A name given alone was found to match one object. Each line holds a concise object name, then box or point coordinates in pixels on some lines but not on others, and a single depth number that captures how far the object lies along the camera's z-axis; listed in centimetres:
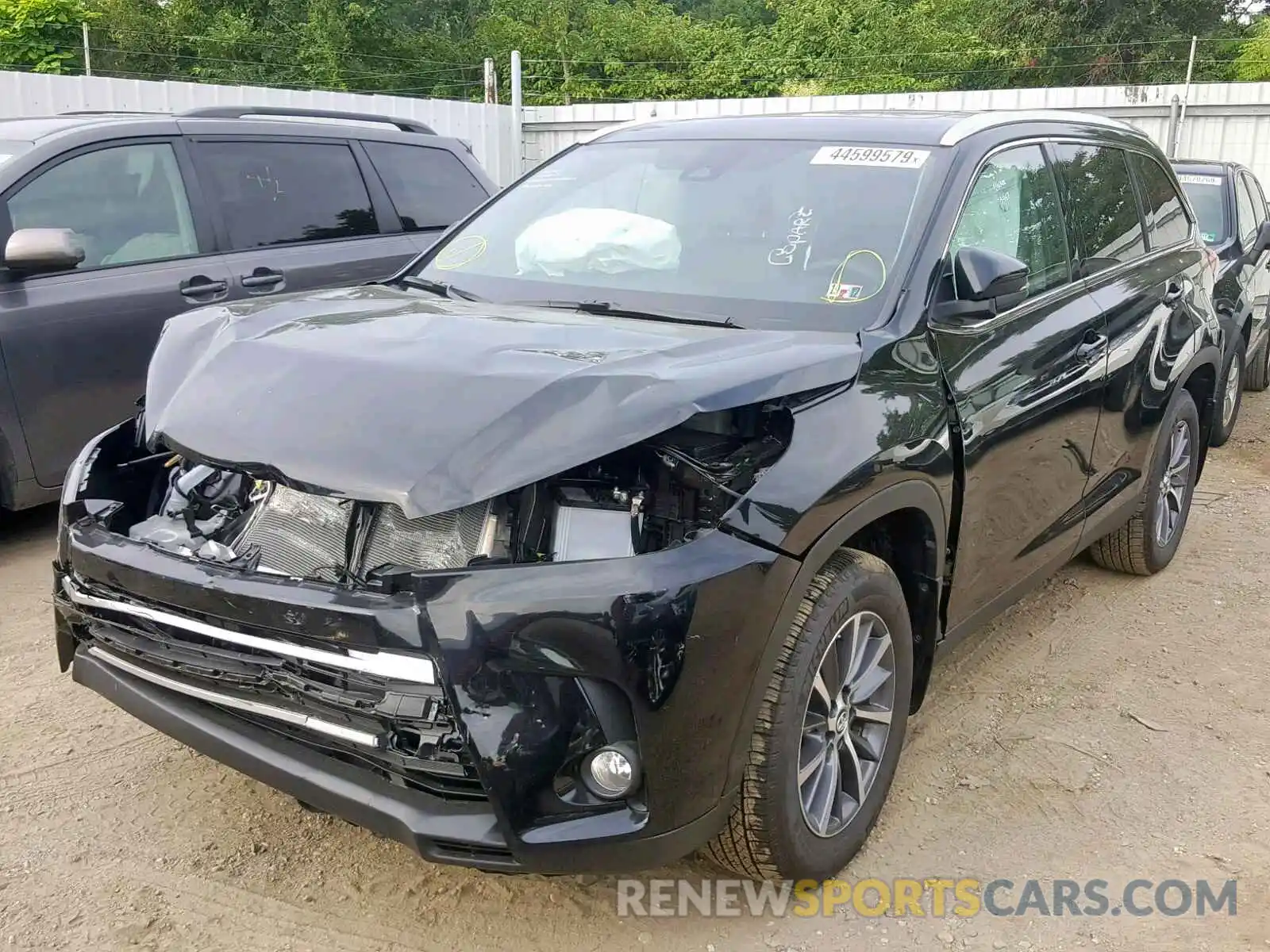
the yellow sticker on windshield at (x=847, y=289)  306
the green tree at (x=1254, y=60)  2489
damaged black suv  223
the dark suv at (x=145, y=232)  472
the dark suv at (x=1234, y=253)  721
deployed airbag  344
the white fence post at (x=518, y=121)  1467
